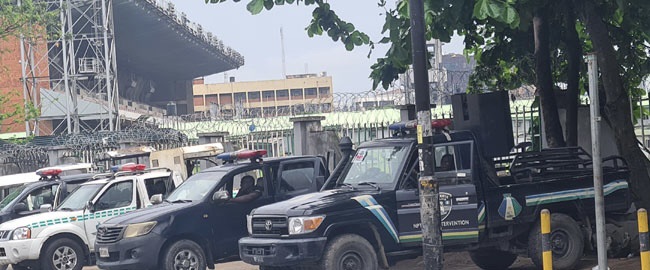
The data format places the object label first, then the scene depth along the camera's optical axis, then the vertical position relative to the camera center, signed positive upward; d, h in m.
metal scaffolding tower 47.22 +3.73
